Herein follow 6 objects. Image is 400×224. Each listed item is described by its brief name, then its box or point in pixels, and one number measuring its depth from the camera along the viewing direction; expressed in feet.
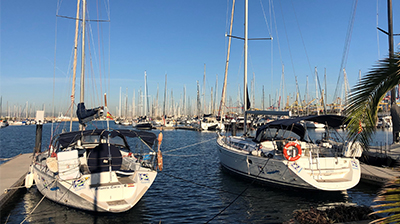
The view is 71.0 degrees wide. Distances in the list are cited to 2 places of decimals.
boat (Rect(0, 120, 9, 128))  229.99
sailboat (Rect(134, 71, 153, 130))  230.48
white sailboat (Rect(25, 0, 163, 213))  32.45
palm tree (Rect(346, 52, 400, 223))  15.40
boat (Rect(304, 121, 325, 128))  237.66
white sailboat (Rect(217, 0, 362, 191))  40.14
